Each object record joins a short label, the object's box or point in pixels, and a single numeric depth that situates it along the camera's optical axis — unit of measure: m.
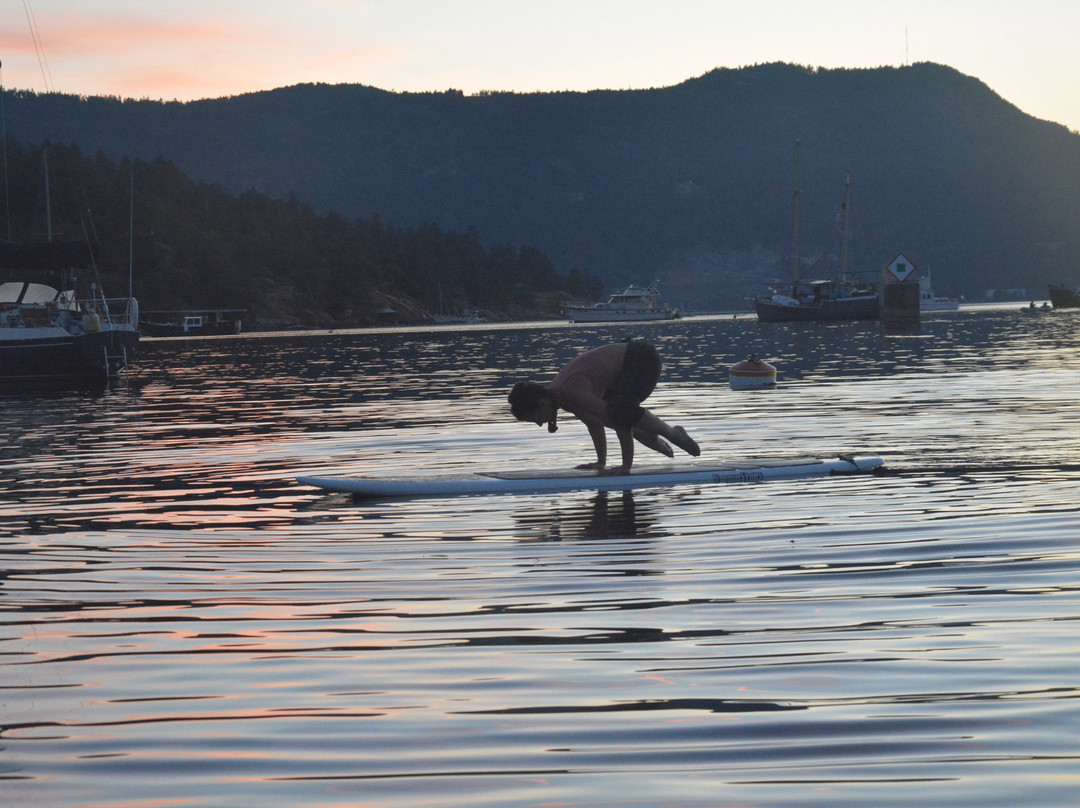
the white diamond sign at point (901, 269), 110.79
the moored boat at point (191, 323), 158.50
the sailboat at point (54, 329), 42.66
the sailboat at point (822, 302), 121.62
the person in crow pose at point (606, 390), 13.72
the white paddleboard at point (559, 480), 14.55
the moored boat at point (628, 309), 174.38
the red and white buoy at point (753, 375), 33.47
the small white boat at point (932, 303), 180.62
